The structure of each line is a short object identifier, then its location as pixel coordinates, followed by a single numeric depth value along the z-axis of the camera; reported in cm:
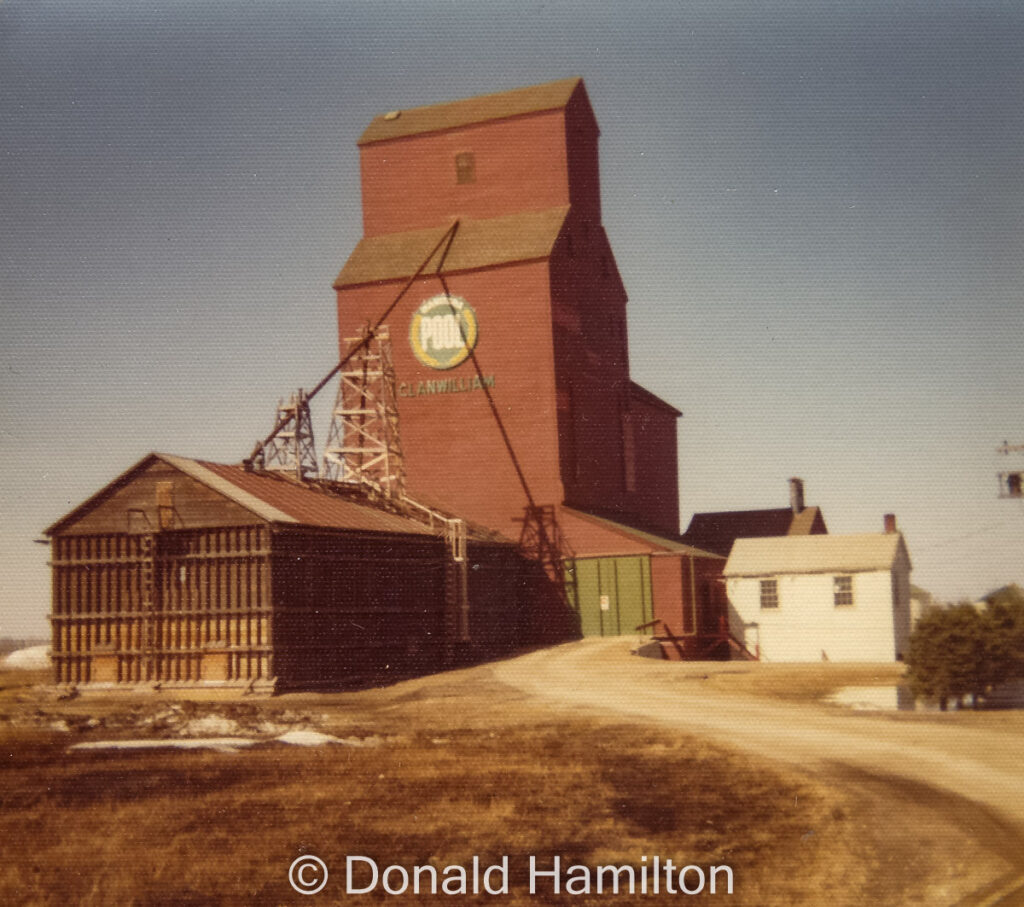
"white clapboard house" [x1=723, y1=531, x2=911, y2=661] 3888
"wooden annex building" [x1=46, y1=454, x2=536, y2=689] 3003
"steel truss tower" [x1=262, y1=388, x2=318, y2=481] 3909
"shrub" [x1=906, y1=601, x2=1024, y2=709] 2330
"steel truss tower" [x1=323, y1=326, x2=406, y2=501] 4150
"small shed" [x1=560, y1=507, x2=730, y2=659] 4219
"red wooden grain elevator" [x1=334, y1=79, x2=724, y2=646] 4466
